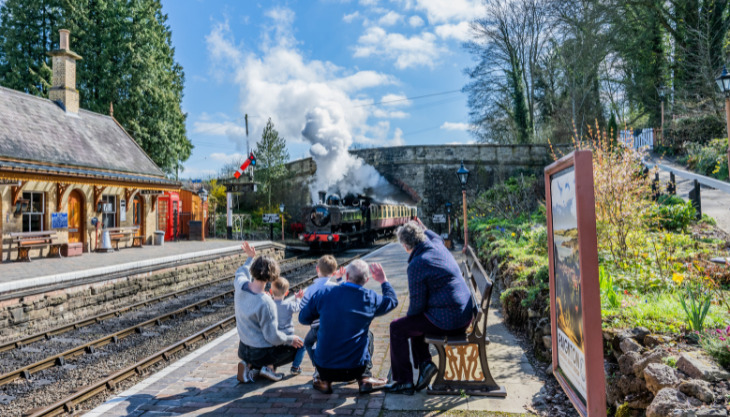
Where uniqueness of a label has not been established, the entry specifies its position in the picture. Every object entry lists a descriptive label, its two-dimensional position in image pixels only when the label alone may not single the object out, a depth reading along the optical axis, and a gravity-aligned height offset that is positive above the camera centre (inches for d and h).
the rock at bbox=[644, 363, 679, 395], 100.0 -38.6
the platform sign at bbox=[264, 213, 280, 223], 919.7 +6.6
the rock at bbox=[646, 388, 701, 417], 90.5 -40.3
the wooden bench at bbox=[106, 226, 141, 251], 657.6 -12.3
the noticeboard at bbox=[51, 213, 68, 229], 561.0 +8.8
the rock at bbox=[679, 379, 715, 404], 91.5 -38.4
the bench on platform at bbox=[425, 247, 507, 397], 140.8 -48.6
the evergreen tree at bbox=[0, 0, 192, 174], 917.2 +366.2
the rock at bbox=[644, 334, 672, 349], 124.1 -36.9
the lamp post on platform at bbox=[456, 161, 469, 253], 500.9 +46.0
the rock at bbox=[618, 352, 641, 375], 119.3 -41.7
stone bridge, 1031.6 +118.8
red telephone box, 922.7 +20.4
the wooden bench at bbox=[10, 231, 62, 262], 501.7 -14.5
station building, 513.0 +70.7
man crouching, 141.4 -33.0
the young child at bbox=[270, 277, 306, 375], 170.1 -34.5
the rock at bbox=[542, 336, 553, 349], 176.9 -51.9
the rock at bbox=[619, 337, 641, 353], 124.3 -38.4
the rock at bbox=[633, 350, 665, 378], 112.6 -38.6
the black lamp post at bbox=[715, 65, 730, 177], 301.4 +85.0
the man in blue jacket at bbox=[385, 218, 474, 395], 139.9 -29.3
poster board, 82.2 -14.2
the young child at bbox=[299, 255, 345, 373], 162.1 -23.4
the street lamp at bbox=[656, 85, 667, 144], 857.9 +228.7
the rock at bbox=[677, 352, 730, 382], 98.3 -36.9
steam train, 818.8 -5.7
